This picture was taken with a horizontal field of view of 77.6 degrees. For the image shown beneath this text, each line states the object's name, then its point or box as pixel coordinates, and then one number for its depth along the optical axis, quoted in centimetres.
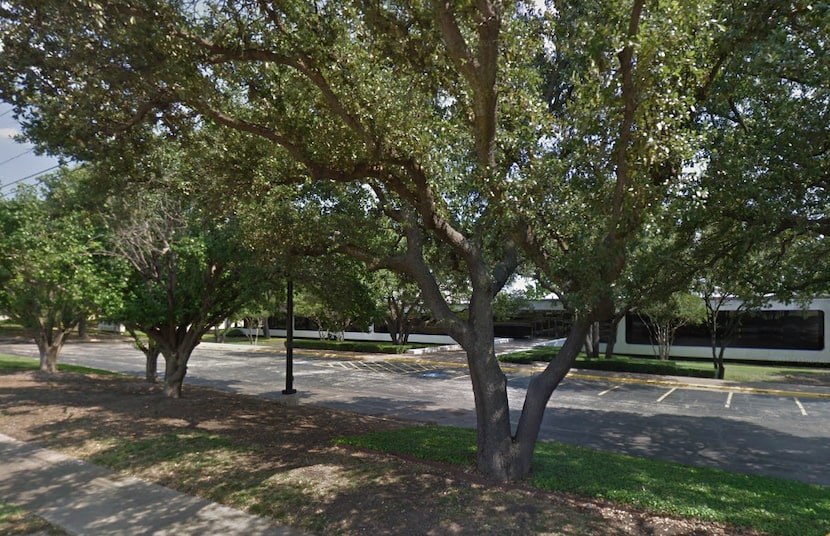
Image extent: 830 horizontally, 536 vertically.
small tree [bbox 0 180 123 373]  1094
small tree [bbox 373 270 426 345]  3066
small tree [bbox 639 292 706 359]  2192
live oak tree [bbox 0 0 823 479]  561
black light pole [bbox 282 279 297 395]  1320
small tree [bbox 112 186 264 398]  1084
